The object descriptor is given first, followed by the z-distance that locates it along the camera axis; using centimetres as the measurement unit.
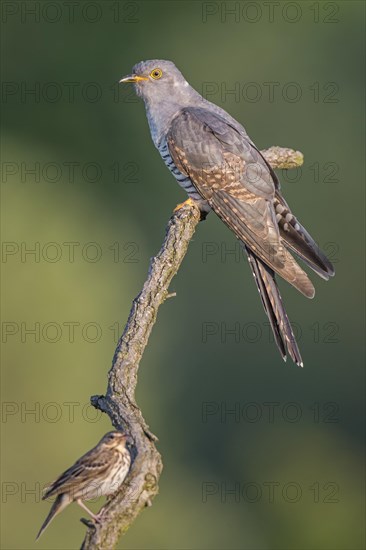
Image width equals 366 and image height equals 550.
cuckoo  1018
